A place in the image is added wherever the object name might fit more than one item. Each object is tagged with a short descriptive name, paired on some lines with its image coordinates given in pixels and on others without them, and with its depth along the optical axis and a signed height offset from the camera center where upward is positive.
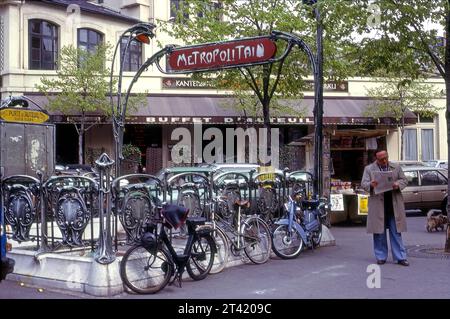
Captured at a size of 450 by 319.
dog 14.73 -1.24
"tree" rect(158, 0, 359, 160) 18.70 +4.30
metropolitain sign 9.76 +1.86
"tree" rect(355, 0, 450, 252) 11.07 +2.34
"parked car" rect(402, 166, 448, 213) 19.78 -0.65
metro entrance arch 9.77 +1.88
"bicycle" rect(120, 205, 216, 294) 7.79 -1.07
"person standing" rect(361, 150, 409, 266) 9.77 -0.66
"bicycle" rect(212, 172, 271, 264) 9.93 -0.97
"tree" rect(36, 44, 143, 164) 26.72 +3.69
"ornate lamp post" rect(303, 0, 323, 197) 12.30 +1.20
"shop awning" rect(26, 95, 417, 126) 27.88 +2.62
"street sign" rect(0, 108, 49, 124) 13.15 +1.24
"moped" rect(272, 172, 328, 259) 10.58 -0.99
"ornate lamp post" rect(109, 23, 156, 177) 13.46 +2.96
